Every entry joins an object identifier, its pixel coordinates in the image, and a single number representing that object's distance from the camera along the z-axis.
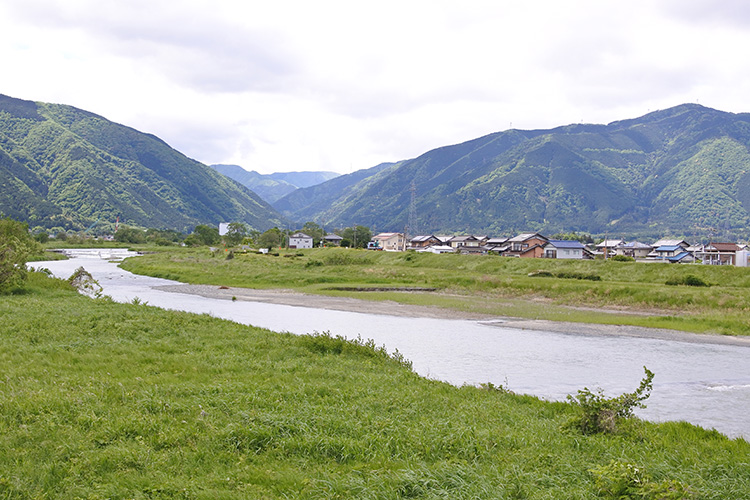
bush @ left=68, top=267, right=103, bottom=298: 33.22
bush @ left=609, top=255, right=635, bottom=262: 68.53
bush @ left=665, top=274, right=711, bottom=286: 46.33
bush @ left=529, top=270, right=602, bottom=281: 54.78
